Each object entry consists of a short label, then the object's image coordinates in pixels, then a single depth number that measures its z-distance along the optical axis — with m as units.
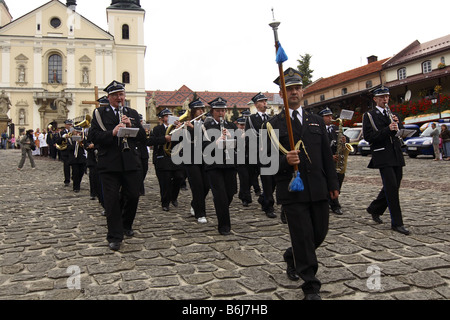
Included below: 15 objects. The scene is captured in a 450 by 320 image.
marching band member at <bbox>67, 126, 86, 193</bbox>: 11.38
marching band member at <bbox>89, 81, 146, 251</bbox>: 5.43
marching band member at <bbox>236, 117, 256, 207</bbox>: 8.56
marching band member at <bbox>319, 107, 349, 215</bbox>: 7.48
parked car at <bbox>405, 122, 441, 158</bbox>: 21.52
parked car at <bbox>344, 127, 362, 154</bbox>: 27.58
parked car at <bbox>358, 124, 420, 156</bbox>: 25.66
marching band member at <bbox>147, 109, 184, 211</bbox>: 8.43
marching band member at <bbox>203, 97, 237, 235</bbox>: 6.05
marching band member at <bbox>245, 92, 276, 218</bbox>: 7.38
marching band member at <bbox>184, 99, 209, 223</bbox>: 6.86
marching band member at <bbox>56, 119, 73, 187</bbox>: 12.38
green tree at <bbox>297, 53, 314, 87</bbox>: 66.06
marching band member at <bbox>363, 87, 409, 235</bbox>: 5.95
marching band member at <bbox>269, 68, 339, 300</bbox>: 3.61
